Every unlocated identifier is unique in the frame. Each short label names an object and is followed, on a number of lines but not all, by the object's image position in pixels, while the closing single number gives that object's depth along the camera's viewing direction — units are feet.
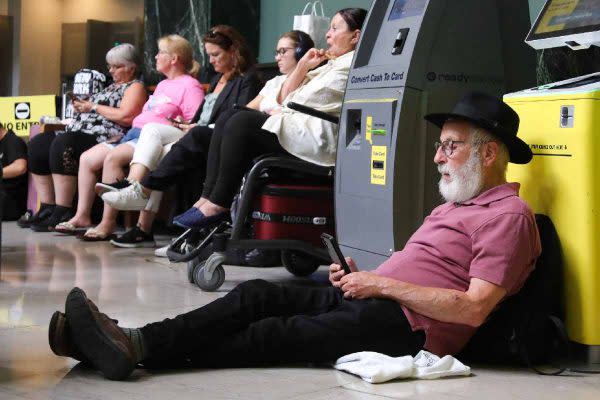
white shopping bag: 28.45
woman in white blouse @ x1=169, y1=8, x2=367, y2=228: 23.62
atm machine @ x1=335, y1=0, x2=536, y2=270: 19.96
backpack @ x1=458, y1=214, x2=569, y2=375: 14.40
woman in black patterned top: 35.31
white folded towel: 13.44
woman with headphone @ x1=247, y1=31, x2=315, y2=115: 26.78
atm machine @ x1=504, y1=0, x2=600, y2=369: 14.68
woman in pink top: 33.13
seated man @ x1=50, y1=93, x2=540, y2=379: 13.42
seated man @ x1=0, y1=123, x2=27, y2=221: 40.72
